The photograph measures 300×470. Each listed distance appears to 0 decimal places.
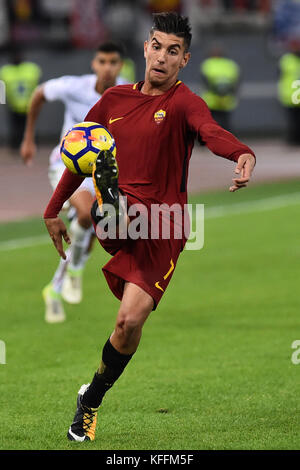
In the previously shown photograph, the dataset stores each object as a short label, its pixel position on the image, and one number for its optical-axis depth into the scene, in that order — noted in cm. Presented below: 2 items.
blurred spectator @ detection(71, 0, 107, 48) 3183
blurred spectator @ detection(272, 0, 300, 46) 3331
